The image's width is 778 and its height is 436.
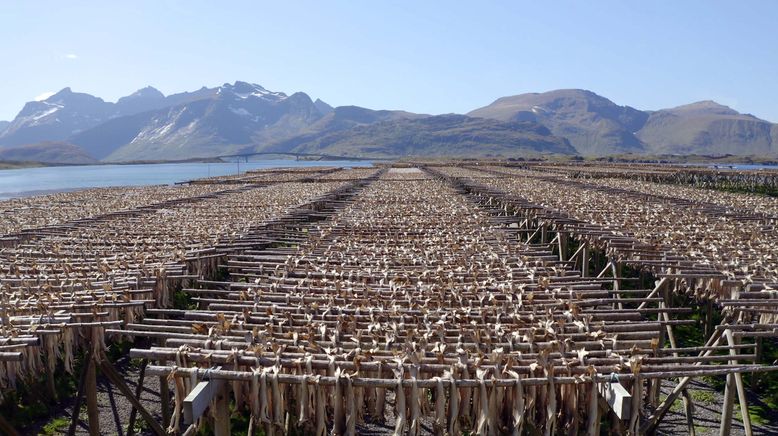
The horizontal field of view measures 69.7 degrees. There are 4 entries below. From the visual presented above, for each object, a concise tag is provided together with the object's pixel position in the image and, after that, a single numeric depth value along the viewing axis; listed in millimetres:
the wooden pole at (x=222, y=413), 5449
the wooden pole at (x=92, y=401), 7613
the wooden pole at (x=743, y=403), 7031
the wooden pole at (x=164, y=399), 8219
